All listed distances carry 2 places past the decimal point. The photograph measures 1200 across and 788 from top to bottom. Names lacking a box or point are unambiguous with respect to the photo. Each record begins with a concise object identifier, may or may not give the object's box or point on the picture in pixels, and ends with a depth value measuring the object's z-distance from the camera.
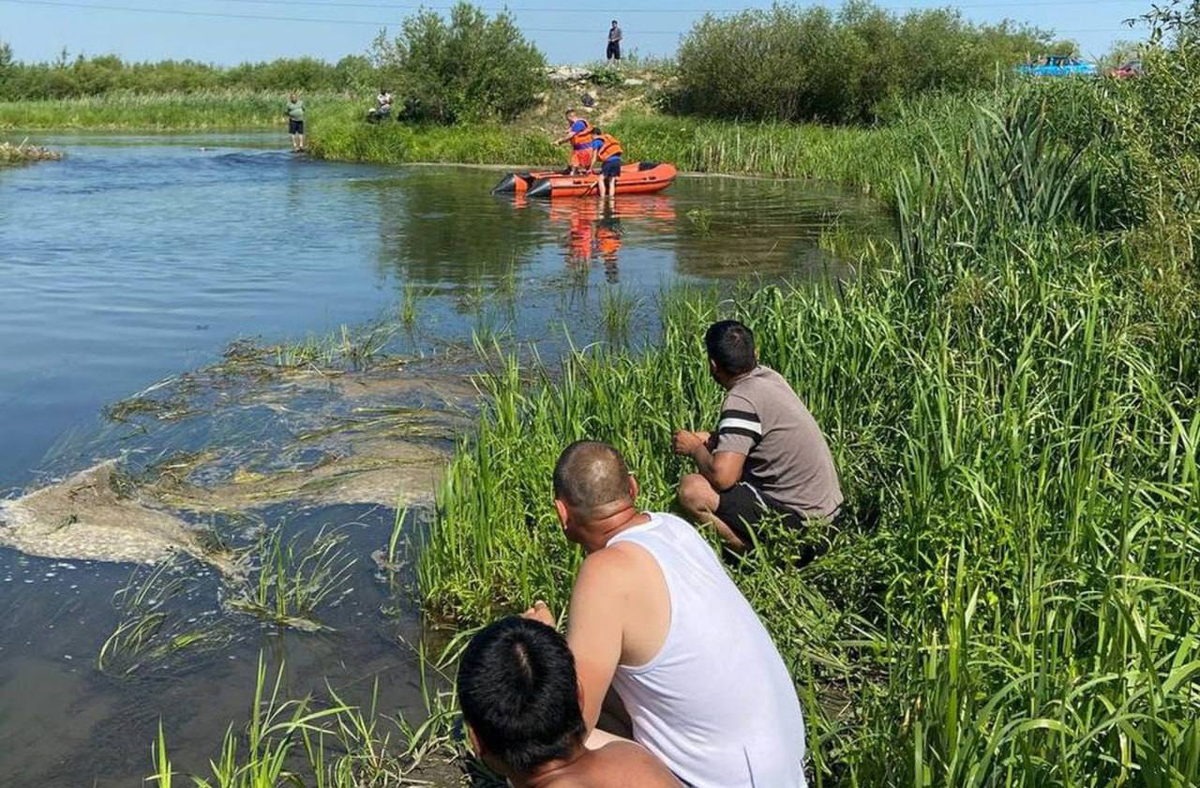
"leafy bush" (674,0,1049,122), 33.62
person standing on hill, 42.34
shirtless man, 2.49
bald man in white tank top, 2.85
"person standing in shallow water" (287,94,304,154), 34.75
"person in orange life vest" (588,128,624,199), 22.78
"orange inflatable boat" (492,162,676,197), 22.84
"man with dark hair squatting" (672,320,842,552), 4.90
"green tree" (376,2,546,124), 35.59
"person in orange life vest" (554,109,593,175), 23.42
